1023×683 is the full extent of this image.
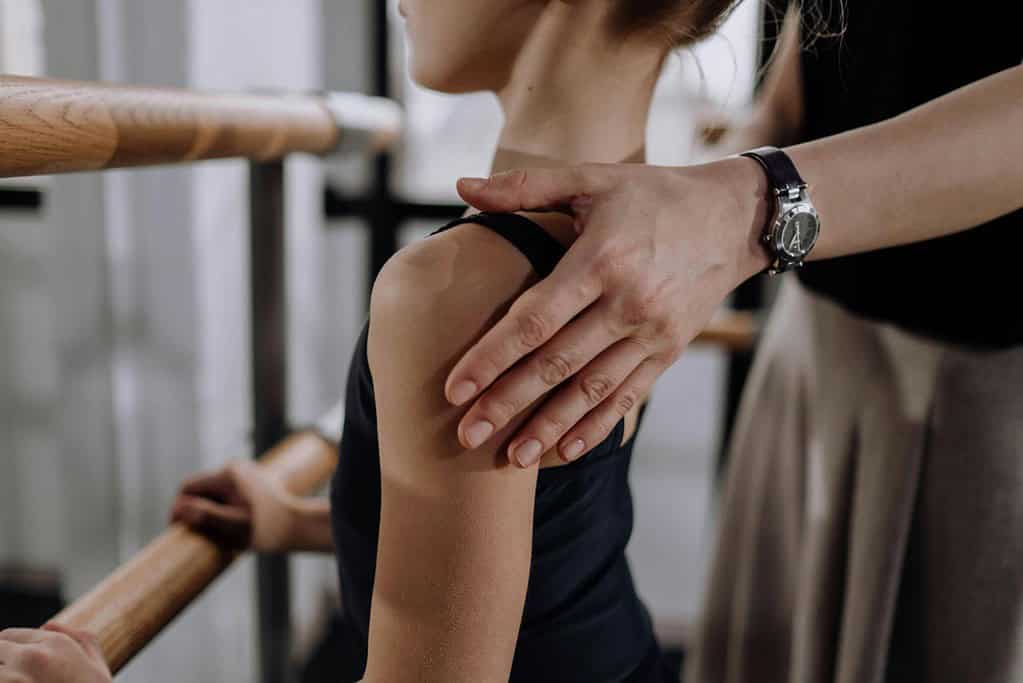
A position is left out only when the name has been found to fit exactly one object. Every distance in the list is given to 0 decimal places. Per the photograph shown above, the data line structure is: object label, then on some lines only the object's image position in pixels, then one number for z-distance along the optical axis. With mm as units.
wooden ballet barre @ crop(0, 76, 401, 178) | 508
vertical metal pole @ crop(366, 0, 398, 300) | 2254
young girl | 553
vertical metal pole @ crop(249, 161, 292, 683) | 1052
